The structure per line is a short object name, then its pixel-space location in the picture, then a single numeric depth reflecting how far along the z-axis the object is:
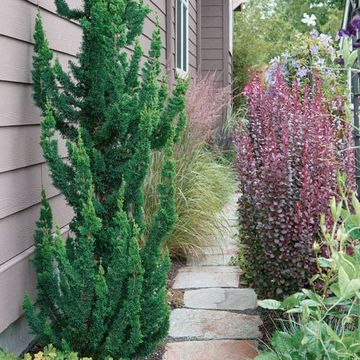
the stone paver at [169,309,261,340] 3.62
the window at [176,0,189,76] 8.89
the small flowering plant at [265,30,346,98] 7.32
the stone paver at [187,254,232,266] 5.20
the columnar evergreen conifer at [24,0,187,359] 2.70
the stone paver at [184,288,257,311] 4.12
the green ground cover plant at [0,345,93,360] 2.41
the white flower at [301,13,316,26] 7.55
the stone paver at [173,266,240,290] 4.61
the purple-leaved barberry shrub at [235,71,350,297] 3.10
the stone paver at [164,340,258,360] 3.34
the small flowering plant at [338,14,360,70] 2.44
